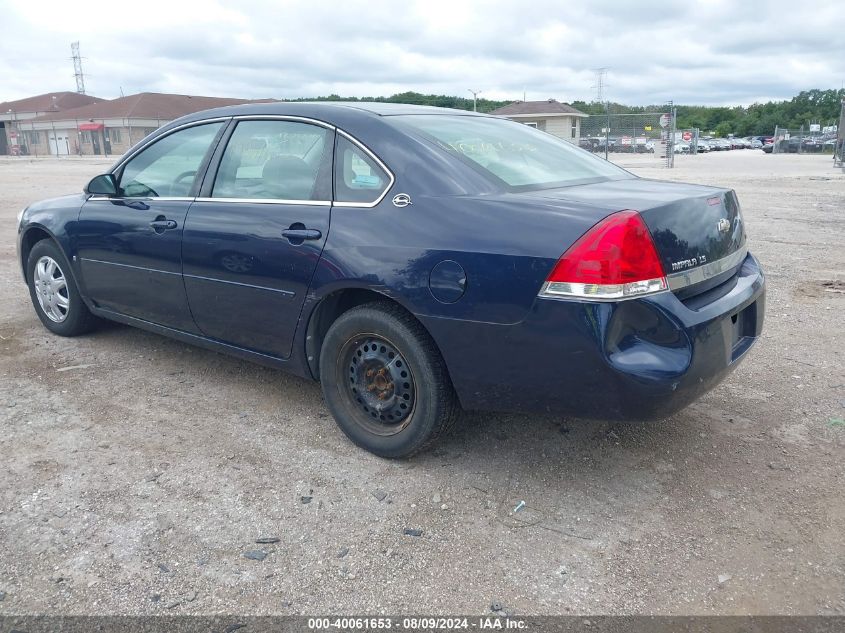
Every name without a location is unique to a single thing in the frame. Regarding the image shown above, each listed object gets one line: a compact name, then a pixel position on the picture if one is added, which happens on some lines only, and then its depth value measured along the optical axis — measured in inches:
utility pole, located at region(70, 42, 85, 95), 3922.2
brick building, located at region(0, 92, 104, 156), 2445.9
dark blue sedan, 106.2
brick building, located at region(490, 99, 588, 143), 1680.4
